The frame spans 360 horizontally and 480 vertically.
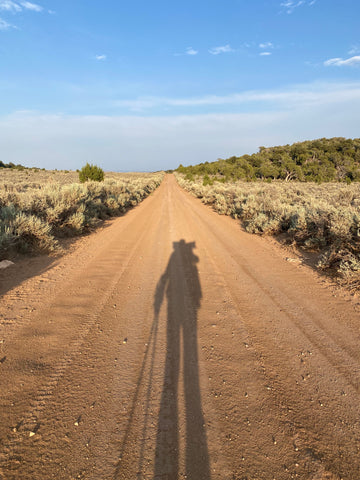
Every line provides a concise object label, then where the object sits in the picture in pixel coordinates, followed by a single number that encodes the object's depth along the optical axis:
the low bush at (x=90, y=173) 20.58
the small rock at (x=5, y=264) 5.02
